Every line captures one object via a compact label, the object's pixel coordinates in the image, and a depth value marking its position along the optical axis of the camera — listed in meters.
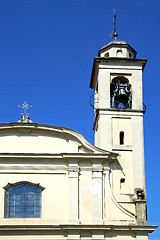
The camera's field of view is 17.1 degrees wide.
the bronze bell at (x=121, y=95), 22.55
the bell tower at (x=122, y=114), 20.59
